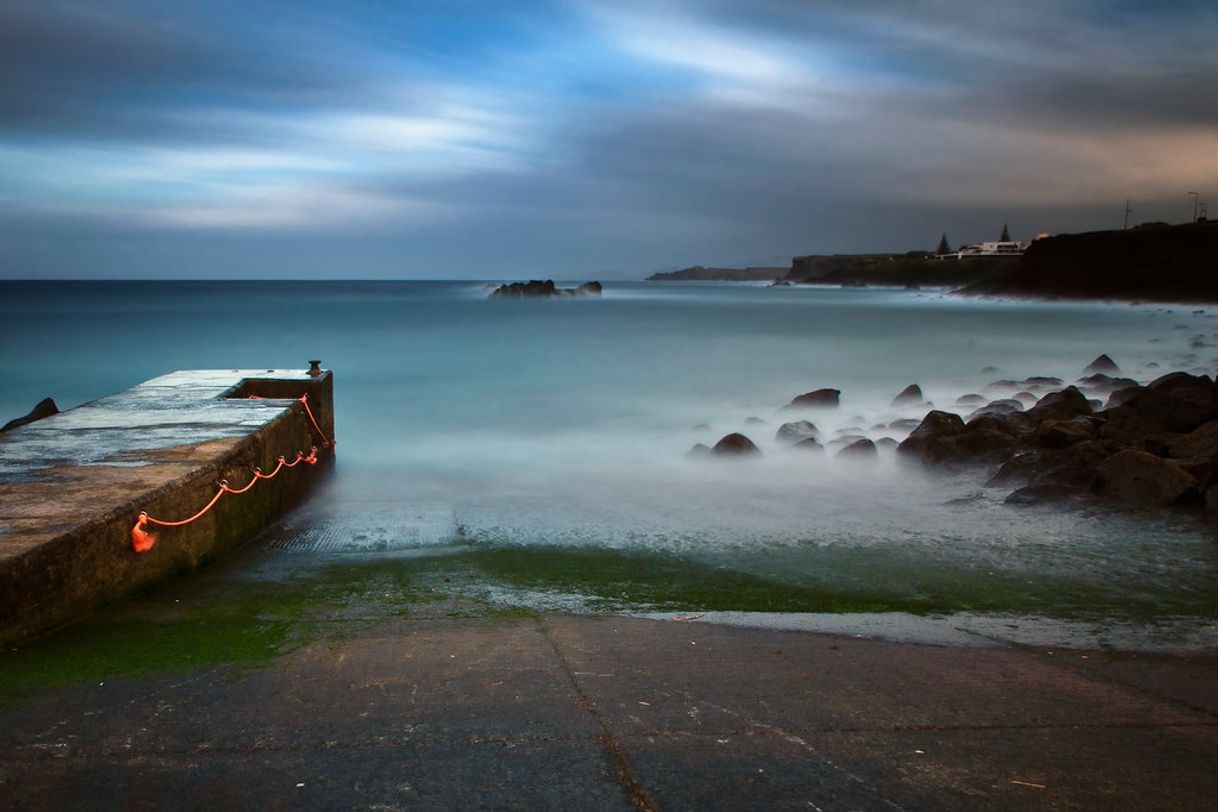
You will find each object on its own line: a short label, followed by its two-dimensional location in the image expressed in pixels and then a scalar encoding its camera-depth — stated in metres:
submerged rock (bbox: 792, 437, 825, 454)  11.73
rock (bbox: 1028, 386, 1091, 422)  12.63
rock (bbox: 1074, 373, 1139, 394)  18.34
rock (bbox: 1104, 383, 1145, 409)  14.60
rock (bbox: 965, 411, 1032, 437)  10.73
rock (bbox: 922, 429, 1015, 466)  9.97
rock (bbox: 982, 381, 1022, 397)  19.19
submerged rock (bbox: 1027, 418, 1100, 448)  9.75
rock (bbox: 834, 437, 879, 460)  11.00
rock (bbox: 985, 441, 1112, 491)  8.48
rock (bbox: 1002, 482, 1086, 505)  8.24
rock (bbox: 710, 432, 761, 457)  11.13
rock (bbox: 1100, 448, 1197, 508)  7.77
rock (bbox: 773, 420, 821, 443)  12.38
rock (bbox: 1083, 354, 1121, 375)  22.05
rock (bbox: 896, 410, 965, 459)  10.70
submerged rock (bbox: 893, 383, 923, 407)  17.39
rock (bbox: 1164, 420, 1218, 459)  9.09
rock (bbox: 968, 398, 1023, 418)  15.00
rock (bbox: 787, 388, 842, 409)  16.11
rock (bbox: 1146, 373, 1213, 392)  11.84
